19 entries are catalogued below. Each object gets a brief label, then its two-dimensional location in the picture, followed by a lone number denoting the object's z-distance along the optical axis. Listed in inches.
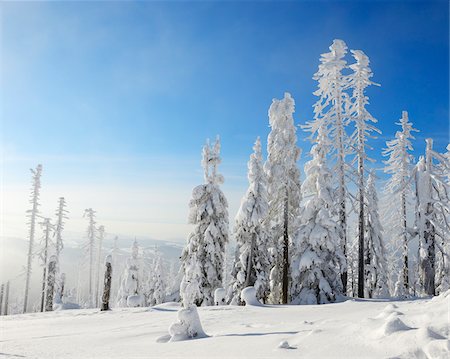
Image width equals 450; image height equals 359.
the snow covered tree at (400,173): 1118.4
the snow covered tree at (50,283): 1268.5
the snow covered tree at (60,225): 1812.3
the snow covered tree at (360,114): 977.5
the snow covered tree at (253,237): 1063.6
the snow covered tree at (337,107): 971.9
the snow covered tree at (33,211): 1699.1
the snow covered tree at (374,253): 1443.2
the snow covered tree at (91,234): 2449.6
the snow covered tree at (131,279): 1846.7
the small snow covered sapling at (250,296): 723.4
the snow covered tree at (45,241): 1739.7
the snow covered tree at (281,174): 1039.0
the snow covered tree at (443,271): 1233.4
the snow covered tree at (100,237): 2704.2
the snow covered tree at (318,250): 898.7
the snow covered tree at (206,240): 1083.3
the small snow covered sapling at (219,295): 819.9
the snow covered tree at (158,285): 2059.5
